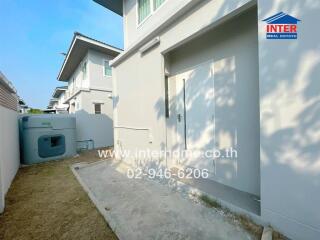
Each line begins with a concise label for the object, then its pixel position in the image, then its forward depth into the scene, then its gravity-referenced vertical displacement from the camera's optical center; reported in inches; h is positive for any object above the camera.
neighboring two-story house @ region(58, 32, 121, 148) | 320.8 +55.6
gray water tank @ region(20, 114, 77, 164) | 219.3 -25.6
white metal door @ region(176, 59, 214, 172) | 129.8 +1.4
